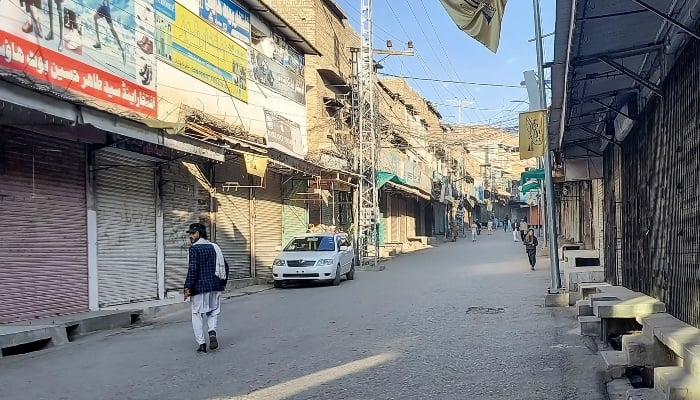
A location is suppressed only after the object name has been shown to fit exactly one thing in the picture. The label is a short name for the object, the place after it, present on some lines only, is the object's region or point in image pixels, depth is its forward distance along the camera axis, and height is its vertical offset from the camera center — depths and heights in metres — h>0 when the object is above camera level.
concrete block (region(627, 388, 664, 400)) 4.99 -1.45
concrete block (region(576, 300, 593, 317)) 10.42 -1.57
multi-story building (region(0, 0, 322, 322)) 11.27 +1.58
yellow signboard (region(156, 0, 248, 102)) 16.44 +4.73
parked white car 19.58 -1.34
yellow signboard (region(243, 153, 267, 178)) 17.58 +1.48
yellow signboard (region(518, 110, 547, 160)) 12.57 +1.55
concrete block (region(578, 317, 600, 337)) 9.52 -1.70
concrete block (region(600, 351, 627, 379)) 6.81 -1.63
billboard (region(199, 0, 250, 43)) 18.78 +6.15
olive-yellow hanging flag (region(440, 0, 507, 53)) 5.90 +1.81
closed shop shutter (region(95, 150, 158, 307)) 13.77 -0.18
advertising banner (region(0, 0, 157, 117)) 10.99 +3.34
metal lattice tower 28.81 +3.31
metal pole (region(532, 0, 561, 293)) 13.56 +0.52
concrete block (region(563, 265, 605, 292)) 13.00 -1.32
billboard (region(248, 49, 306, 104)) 21.69 +5.04
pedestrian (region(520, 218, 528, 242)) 24.39 -0.58
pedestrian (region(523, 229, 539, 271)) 23.22 -1.17
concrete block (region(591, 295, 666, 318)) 7.36 -1.14
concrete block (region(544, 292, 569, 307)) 13.33 -1.79
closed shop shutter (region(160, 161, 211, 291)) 16.52 +0.29
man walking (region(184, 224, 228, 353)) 9.16 -0.90
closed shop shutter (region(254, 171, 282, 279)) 22.30 -0.23
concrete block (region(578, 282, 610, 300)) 11.34 -1.37
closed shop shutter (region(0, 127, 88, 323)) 11.17 -0.09
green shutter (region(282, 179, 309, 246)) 24.98 +0.23
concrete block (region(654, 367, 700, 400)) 4.48 -1.25
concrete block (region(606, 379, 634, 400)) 6.14 -1.75
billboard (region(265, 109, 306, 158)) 21.80 +2.92
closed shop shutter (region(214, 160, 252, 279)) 19.64 +0.01
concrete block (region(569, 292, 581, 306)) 13.20 -1.75
